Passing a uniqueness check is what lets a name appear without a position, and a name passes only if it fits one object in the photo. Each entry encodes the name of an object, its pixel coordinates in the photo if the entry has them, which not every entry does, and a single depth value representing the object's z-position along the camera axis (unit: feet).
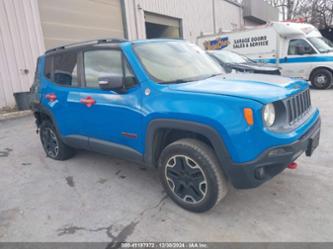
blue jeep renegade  8.01
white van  33.91
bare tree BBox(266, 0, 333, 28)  91.81
